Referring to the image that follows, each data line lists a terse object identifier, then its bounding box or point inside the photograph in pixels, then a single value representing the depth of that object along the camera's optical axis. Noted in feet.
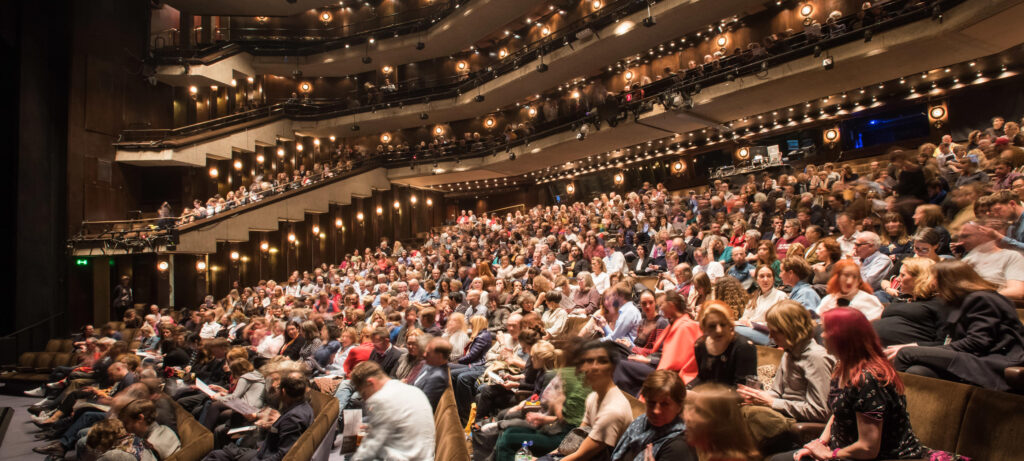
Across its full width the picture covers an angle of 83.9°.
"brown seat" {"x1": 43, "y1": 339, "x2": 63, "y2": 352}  39.75
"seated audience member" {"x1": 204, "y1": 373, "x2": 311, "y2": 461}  13.20
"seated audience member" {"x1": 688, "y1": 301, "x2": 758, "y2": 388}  10.25
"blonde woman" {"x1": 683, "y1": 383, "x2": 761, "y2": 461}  6.24
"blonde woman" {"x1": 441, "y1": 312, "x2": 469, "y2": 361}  19.54
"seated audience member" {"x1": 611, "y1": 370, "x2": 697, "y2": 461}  7.49
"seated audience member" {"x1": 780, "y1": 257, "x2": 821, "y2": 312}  15.20
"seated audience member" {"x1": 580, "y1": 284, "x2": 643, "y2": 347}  16.74
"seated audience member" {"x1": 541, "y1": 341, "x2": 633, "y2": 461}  9.05
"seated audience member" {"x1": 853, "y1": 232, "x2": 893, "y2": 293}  16.22
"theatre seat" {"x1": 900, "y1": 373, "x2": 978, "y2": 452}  8.22
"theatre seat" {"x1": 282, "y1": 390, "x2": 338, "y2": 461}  10.85
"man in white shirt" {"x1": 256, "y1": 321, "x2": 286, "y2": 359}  25.63
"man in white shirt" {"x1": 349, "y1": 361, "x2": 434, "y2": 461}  11.09
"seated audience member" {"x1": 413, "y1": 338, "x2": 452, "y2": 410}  15.03
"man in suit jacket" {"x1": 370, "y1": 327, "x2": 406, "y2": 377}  18.70
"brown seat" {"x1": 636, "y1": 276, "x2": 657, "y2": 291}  26.48
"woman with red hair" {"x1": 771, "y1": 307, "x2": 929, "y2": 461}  7.00
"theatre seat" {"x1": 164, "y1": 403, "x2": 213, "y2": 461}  12.96
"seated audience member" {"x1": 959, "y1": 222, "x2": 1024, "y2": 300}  12.04
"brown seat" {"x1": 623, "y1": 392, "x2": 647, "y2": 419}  9.63
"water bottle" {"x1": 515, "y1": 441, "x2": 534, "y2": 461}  11.25
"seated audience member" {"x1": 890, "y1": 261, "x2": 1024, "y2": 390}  8.85
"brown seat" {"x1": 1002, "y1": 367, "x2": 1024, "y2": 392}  8.32
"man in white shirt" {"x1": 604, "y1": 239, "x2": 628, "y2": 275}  31.12
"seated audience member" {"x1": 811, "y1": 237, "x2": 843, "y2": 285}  17.23
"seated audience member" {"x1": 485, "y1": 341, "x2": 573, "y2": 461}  11.35
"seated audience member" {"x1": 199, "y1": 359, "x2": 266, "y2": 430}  17.11
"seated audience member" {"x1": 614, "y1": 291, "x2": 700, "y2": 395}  12.09
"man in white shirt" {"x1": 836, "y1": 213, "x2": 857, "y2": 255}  20.44
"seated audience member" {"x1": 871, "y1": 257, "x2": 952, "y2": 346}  10.68
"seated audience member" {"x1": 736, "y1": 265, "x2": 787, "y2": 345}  15.11
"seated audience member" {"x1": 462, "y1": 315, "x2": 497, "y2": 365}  18.45
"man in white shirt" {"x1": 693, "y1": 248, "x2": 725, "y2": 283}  22.74
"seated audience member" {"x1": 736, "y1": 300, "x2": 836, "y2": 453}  8.98
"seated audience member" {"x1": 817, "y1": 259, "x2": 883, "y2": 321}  12.70
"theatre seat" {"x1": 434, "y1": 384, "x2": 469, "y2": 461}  8.80
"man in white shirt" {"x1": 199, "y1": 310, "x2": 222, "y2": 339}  35.78
